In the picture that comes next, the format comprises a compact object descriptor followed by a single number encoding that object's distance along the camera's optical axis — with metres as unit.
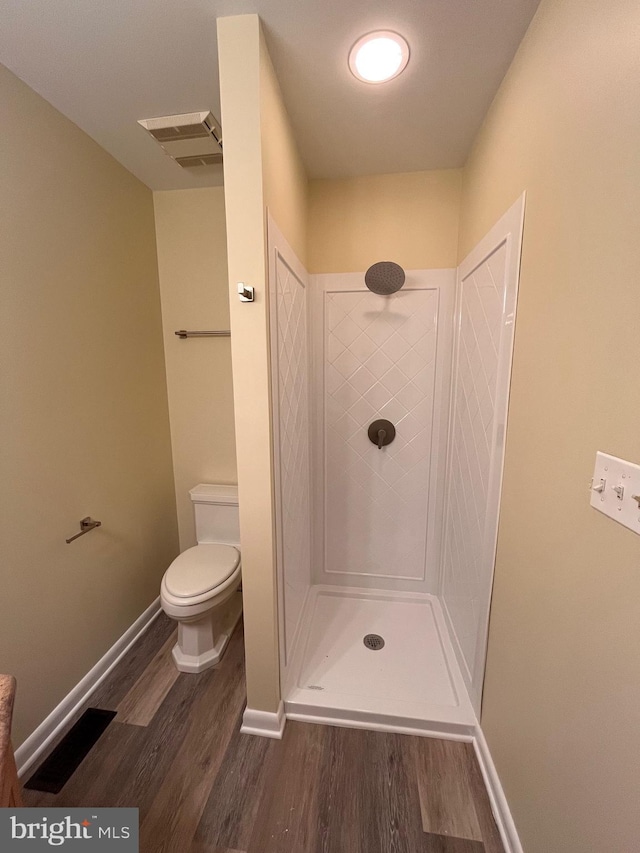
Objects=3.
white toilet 1.56
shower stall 1.32
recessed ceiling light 1.06
